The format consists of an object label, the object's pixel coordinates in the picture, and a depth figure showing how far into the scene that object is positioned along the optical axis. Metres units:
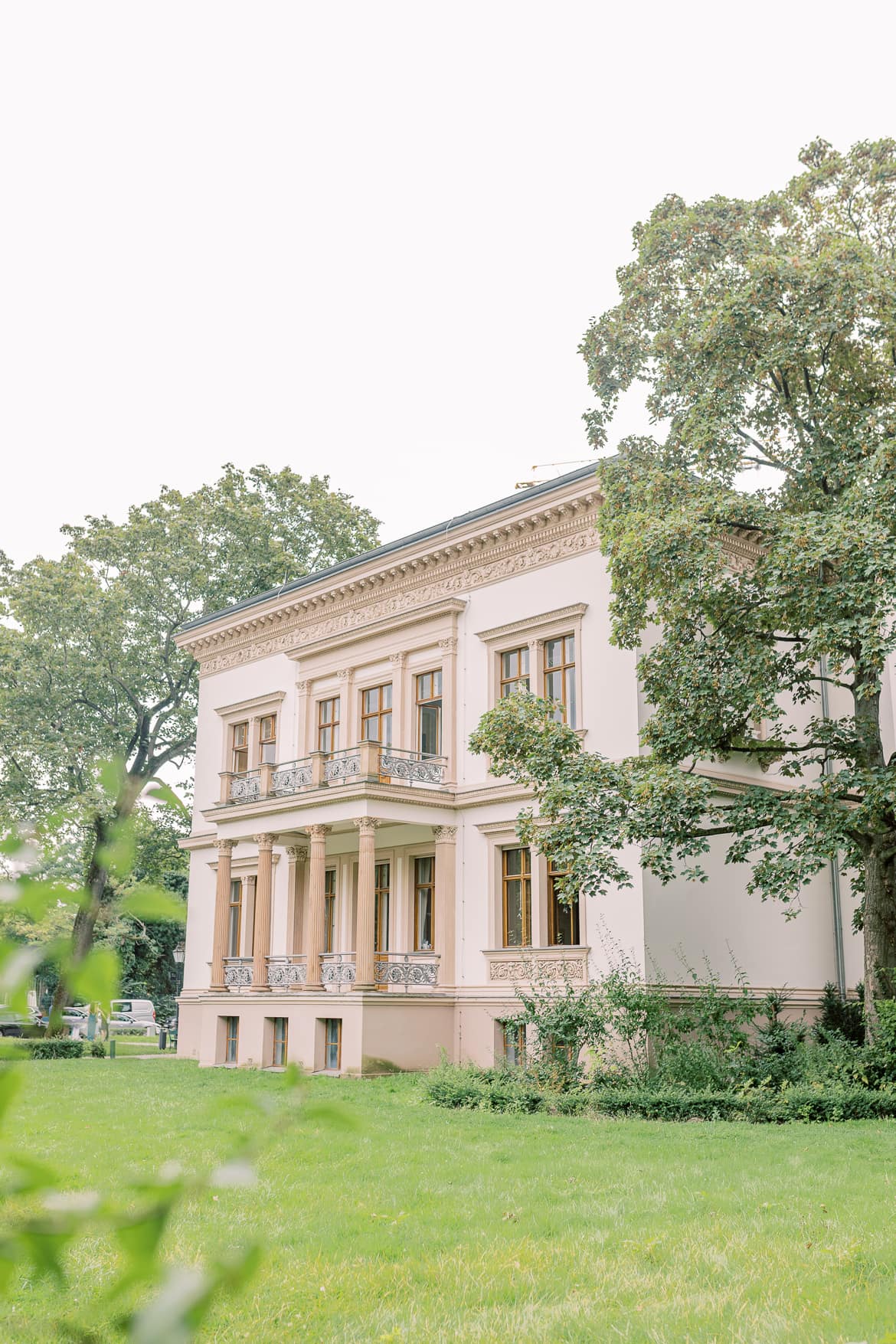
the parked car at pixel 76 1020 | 43.44
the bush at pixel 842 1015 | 21.31
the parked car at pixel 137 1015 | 52.54
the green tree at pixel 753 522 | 16.50
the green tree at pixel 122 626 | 35.88
